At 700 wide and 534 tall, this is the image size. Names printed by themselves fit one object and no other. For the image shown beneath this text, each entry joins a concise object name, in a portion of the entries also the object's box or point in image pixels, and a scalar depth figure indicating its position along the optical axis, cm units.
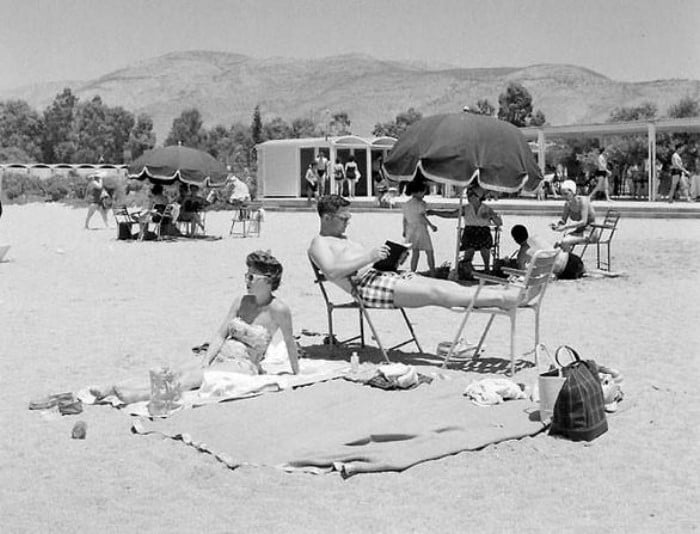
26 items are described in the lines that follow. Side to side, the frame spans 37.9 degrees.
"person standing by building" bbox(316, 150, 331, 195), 2862
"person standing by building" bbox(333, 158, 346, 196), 2859
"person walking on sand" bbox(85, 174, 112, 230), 1927
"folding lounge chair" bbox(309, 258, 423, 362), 609
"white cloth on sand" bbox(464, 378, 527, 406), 520
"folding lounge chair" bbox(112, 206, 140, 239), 1658
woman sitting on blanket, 556
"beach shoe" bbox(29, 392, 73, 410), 527
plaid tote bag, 461
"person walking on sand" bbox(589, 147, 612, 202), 2336
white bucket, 484
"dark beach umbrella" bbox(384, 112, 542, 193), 955
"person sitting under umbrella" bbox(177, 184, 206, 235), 1705
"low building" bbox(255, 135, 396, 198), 3144
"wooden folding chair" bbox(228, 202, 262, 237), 1770
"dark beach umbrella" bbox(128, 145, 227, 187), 1653
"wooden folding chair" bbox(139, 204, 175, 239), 1648
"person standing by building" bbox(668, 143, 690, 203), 2213
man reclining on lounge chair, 600
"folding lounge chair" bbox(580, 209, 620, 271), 1105
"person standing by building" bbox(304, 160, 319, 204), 2808
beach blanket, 437
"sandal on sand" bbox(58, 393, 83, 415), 518
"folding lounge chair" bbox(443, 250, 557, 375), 588
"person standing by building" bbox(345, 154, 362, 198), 2950
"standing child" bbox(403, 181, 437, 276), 1125
